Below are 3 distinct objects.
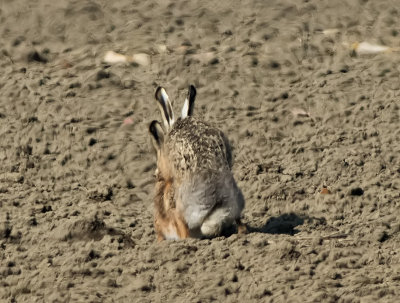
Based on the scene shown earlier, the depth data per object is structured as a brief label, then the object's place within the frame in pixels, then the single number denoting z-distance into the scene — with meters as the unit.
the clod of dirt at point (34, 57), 20.62
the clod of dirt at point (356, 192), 15.82
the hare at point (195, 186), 14.06
